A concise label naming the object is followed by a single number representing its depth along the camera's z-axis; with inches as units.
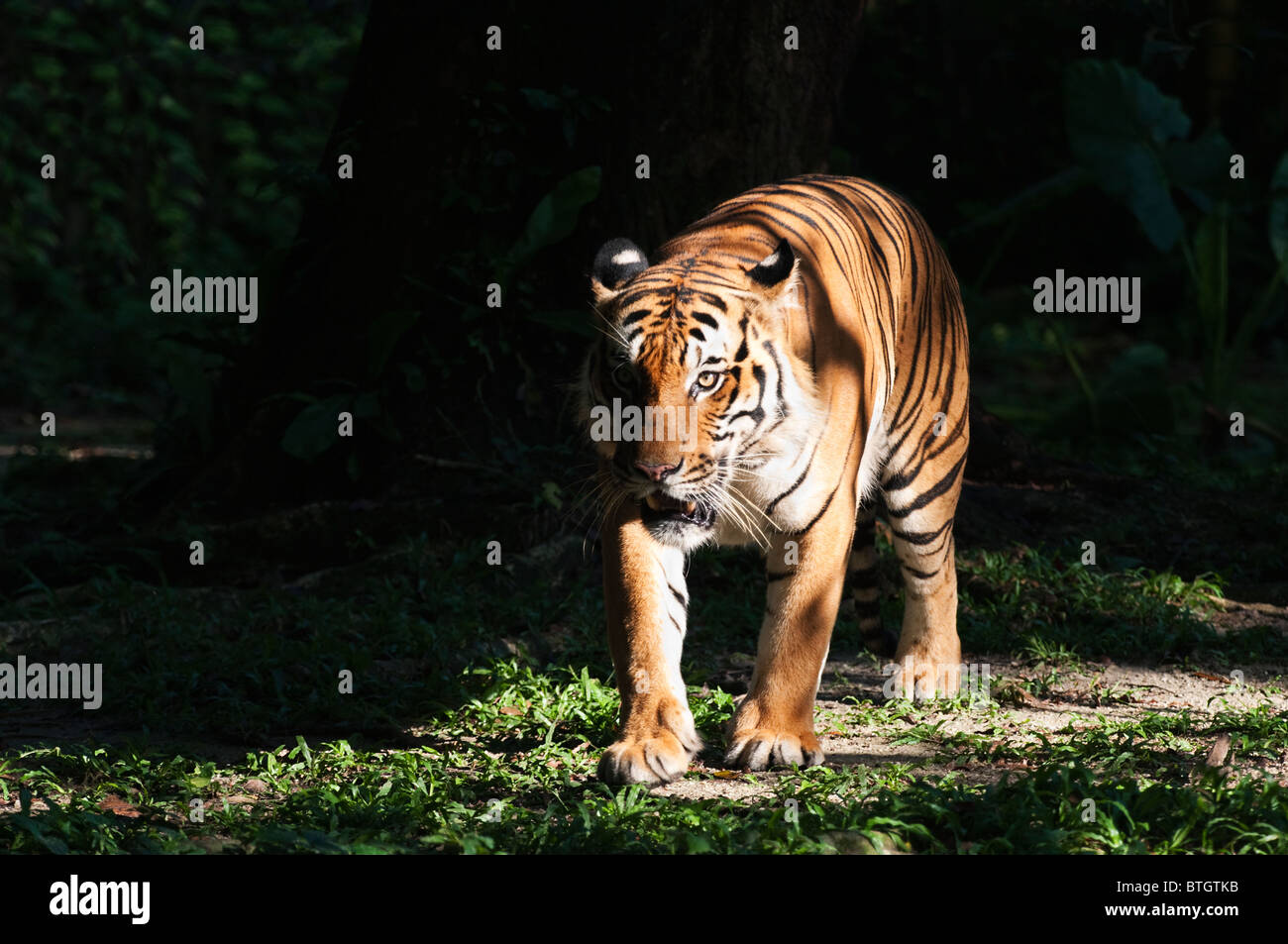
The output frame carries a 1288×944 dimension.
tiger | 301.0
